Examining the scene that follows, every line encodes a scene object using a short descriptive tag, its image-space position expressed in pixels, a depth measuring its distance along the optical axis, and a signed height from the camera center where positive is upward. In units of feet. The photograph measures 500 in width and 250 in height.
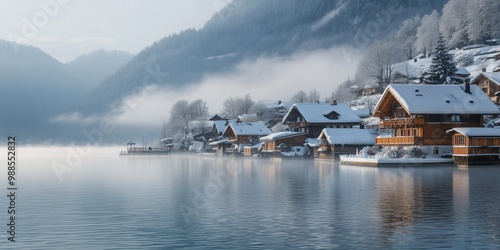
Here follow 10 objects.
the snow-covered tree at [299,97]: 630.33 +42.85
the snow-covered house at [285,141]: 369.50 +0.12
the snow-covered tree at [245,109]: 648.46 +32.68
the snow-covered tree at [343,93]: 550.44 +42.00
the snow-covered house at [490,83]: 342.44 +30.04
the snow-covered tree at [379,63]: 483.10 +58.38
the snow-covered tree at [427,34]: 589.28 +97.19
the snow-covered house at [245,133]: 449.06 +5.78
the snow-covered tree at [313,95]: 627.87 +44.32
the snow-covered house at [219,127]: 522.06 +11.92
